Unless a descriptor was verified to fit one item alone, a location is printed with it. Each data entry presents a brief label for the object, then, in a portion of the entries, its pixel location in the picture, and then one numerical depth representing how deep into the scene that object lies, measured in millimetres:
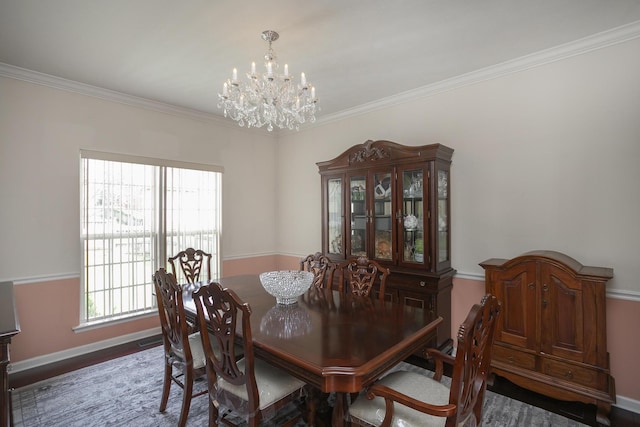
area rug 2156
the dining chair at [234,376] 1553
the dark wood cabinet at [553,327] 2143
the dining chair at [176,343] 1953
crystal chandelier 2243
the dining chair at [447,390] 1252
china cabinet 2967
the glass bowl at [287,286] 2180
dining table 1358
